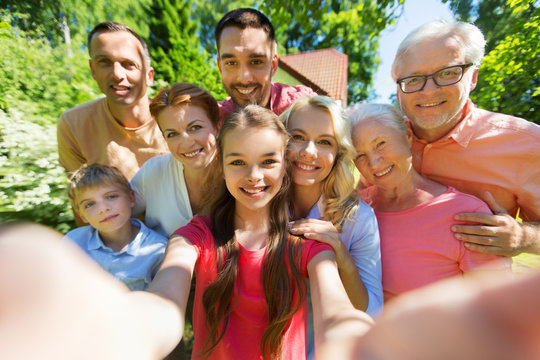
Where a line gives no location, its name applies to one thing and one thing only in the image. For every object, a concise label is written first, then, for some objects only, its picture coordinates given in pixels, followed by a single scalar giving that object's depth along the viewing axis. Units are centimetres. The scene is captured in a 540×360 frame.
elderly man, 59
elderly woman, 53
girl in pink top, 48
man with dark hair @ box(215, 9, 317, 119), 82
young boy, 60
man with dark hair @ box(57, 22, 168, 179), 81
